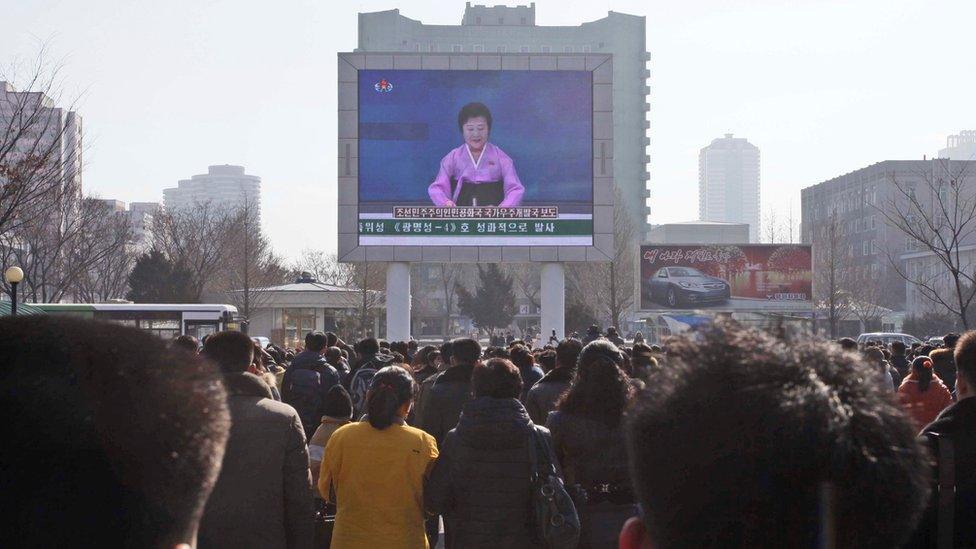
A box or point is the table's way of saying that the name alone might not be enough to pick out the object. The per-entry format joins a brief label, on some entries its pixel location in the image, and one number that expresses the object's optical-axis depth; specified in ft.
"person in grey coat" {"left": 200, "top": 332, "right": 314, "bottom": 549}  19.45
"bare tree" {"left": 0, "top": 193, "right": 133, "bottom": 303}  138.62
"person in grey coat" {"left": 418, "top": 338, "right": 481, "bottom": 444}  31.96
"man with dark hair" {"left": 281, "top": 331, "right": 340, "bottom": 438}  38.01
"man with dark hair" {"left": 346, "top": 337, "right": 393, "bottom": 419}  37.14
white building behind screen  386.11
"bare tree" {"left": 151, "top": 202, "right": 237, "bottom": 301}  197.88
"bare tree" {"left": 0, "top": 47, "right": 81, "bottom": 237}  67.67
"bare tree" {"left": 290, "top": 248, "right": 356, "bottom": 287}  255.29
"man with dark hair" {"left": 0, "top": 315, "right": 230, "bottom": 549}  5.97
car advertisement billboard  153.79
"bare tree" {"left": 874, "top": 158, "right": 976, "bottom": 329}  199.00
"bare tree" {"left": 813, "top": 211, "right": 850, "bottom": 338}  177.41
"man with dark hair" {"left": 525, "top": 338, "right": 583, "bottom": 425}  28.99
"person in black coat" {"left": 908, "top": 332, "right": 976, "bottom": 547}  13.70
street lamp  73.30
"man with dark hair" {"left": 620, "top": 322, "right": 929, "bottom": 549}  6.65
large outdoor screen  116.06
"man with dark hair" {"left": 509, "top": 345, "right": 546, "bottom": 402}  37.11
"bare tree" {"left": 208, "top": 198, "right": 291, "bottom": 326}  189.06
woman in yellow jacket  21.08
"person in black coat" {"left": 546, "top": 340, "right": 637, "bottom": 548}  21.81
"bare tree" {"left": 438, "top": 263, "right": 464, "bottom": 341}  302.70
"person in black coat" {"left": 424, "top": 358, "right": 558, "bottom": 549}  21.16
